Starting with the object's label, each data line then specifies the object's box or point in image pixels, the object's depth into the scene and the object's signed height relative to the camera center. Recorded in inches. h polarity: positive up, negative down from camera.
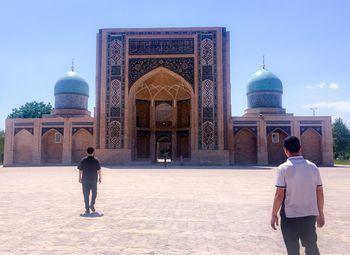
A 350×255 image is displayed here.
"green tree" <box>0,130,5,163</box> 1626.5 +15.7
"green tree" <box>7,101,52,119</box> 1652.3 +180.8
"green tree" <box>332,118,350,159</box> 1697.8 +40.7
